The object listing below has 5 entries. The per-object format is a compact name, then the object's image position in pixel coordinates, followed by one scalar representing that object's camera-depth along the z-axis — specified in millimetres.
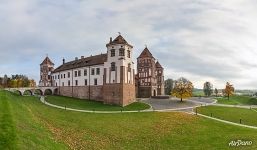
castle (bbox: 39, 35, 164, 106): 33281
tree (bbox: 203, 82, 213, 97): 79433
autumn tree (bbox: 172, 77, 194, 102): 38084
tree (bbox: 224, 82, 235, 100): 50568
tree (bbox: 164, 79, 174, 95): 69212
